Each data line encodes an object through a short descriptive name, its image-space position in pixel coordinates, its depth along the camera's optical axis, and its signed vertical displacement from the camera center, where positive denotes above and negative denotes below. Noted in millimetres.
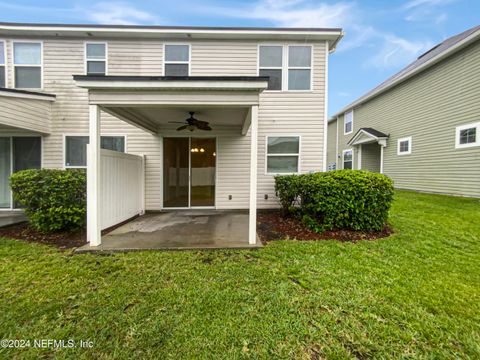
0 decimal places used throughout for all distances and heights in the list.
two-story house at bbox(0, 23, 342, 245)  6441 +1977
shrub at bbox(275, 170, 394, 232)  4359 -514
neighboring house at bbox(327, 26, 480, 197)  7641 +2388
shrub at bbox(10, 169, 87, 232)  4316 -581
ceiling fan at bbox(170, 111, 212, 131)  5242 +1268
